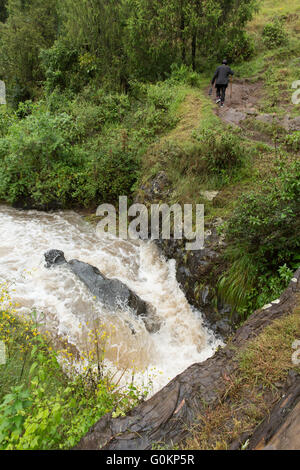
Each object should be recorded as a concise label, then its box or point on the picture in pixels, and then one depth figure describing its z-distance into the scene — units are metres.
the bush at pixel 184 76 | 11.20
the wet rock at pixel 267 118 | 8.65
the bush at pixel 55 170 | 8.88
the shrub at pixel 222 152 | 6.85
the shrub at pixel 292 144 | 5.67
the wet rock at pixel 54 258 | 6.55
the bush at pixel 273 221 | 4.49
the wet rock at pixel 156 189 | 7.63
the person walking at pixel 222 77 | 9.35
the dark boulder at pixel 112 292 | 5.63
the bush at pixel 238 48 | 11.62
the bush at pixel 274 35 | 12.67
